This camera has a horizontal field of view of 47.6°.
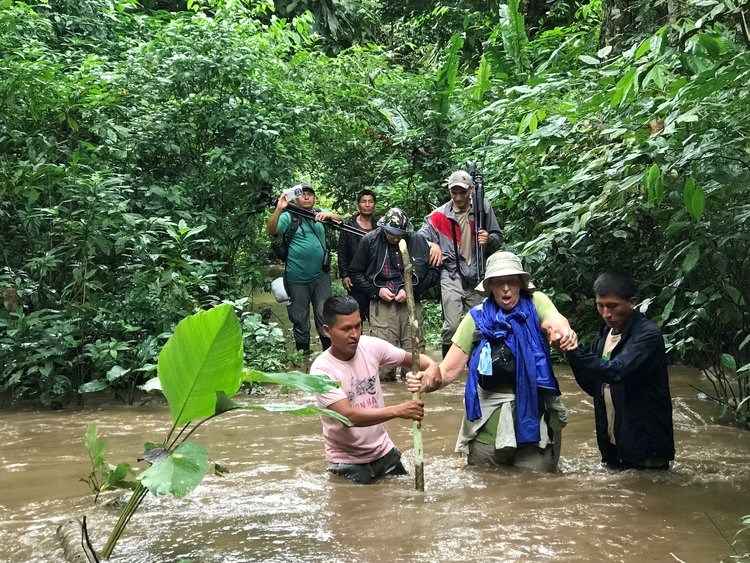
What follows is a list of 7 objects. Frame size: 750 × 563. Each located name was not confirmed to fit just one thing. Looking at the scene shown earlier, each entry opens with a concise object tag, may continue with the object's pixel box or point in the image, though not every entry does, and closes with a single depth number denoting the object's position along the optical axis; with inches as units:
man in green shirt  378.3
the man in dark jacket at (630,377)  191.0
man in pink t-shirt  204.5
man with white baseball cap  348.2
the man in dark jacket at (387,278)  354.9
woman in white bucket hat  199.9
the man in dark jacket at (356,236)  376.8
